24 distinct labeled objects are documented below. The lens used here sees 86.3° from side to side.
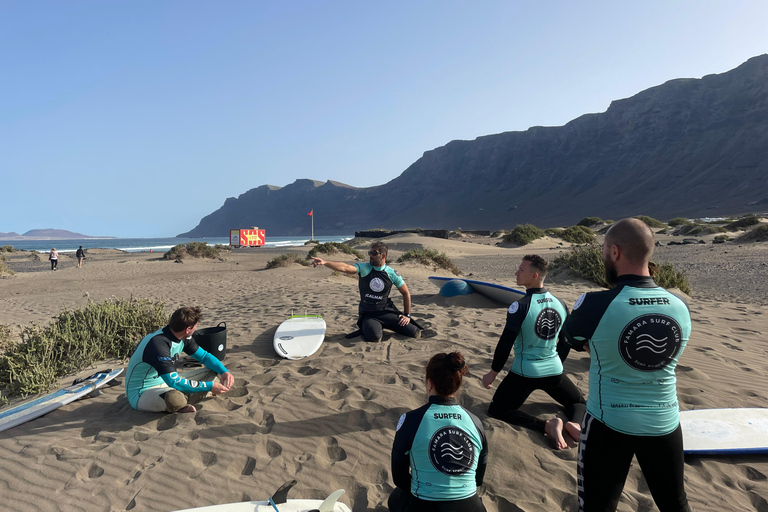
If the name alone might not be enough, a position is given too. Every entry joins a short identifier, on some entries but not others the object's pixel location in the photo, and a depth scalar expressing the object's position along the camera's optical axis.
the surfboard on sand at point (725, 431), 3.17
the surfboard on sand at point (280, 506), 2.54
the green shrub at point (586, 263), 11.52
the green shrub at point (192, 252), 28.34
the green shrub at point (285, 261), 20.08
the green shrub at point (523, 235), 30.29
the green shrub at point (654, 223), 34.28
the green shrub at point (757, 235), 18.91
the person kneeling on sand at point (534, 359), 3.42
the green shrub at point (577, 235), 29.75
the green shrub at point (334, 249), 23.44
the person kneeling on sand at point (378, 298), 5.82
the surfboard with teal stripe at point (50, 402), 3.79
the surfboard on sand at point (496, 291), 7.90
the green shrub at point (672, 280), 9.53
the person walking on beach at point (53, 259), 24.53
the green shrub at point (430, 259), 17.50
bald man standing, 1.95
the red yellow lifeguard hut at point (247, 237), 46.16
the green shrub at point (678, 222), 33.78
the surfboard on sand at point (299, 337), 5.53
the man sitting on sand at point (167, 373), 3.70
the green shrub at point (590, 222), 41.88
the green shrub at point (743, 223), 24.95
